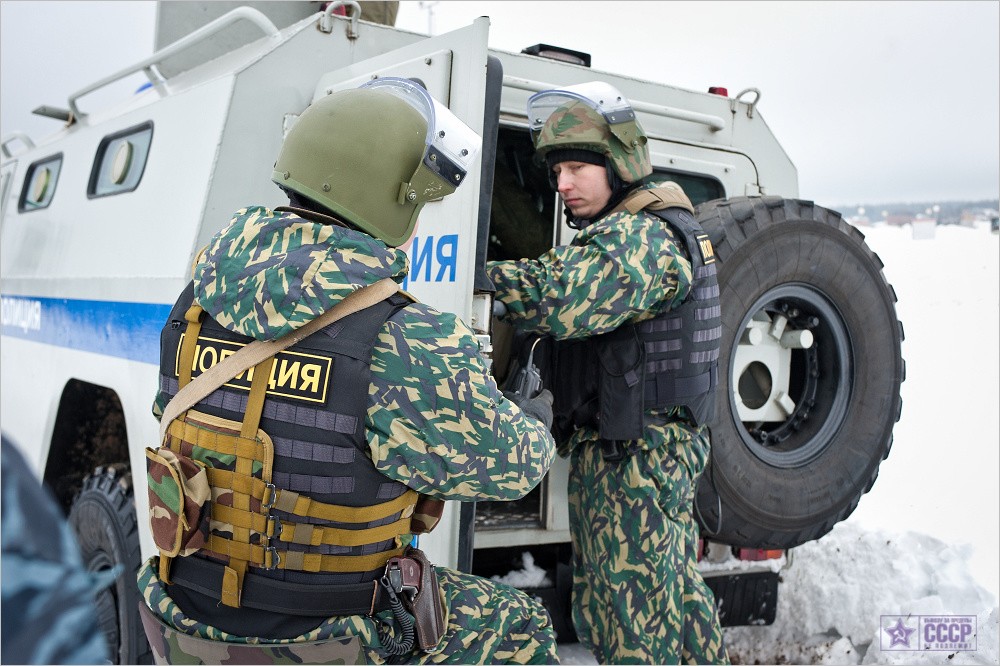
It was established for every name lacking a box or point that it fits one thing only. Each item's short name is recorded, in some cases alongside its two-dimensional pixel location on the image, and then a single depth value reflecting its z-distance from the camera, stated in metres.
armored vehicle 2.14
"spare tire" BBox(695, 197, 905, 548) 2.53
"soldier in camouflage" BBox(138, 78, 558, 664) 1.37
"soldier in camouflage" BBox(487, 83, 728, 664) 2.18
